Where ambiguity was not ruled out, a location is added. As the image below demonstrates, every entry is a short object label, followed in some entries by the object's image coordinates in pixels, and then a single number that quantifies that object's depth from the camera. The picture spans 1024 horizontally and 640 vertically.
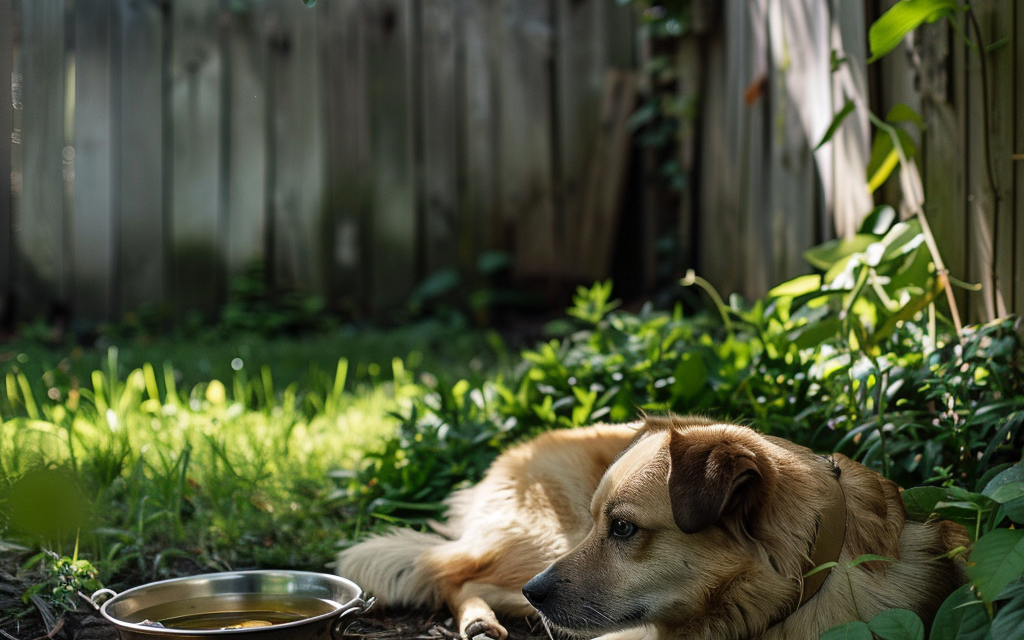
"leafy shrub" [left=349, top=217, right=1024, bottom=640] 1.73
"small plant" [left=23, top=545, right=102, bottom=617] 2.20
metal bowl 1.92
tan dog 1.82
